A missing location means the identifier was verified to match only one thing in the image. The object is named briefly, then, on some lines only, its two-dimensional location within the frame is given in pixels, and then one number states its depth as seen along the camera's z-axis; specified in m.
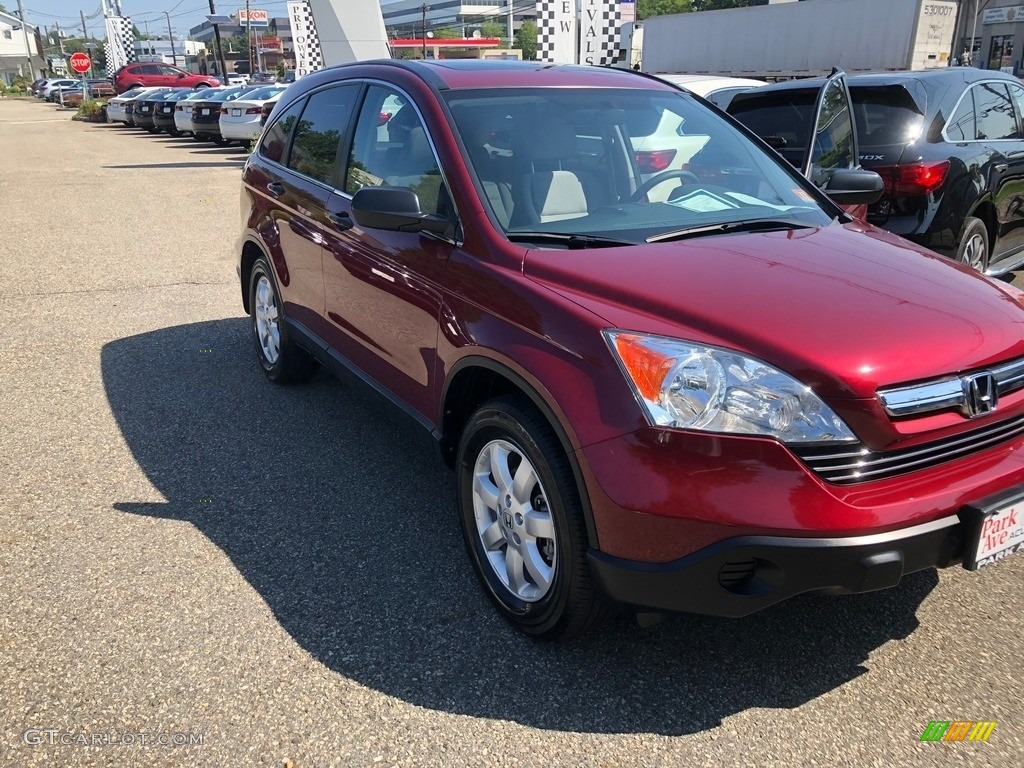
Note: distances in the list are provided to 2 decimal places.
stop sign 38.31
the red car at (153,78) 39.94
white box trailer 18.03
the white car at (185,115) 23.83
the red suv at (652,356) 2.26
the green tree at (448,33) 141.38
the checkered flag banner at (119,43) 44.81
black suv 5.73
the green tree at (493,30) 139.62
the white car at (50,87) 56.34
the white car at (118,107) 31.08
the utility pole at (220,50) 52.41
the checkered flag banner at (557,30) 17.44
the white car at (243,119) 20.31
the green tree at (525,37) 96.88
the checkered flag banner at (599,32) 17.70
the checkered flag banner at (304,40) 22.48
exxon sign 93.81
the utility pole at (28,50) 100.38
